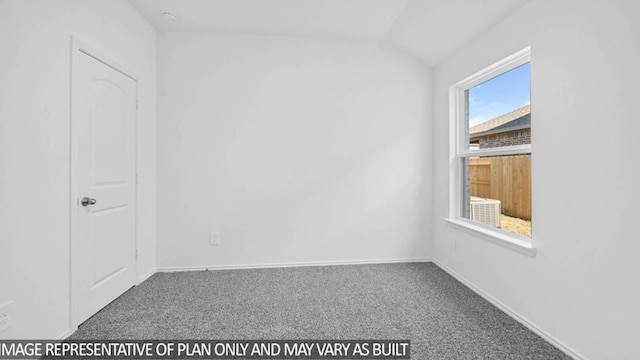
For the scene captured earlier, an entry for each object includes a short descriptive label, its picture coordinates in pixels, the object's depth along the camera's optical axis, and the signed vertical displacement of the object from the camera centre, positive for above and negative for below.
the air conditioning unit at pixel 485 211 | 2.51 -0.28
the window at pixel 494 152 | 2.18 +0.25
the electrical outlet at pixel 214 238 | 3.14 -0.62
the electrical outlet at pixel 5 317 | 1.45 -0.69
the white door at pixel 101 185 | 1.96 -0.03
